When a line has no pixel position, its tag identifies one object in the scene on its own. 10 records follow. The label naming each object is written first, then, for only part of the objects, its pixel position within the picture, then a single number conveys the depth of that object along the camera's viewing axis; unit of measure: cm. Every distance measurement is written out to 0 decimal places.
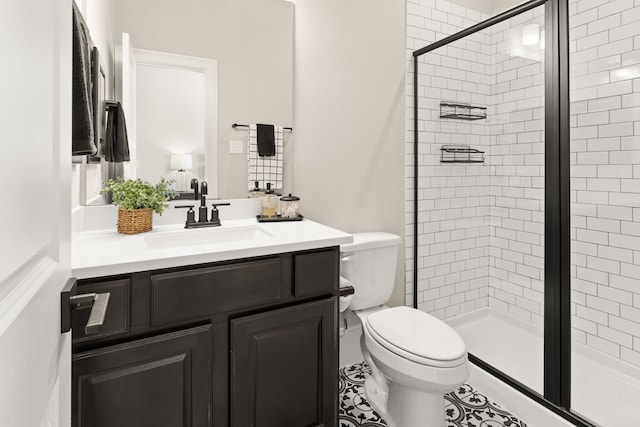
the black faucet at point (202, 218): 168
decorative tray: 186
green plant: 152
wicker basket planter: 153
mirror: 163
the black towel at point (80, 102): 97
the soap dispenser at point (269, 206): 191
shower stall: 173
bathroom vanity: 108
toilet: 145
